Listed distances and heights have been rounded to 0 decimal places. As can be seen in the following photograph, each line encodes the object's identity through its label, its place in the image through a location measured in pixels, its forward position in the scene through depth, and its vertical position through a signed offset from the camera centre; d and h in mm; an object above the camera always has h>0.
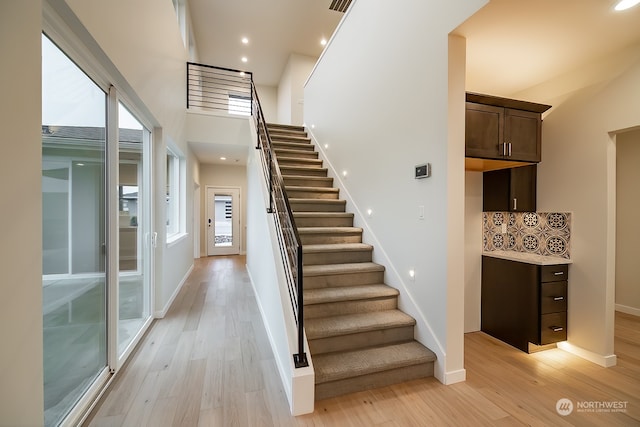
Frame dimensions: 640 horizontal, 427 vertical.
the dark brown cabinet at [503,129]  2529 +817
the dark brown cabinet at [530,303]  2676 -935
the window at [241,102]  9250 +3821
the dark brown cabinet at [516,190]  3039 +251
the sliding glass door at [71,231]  1518 -124
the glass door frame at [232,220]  8219 -181
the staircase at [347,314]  2143 -973
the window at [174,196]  4609 +292
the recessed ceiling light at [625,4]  1841 +1427
